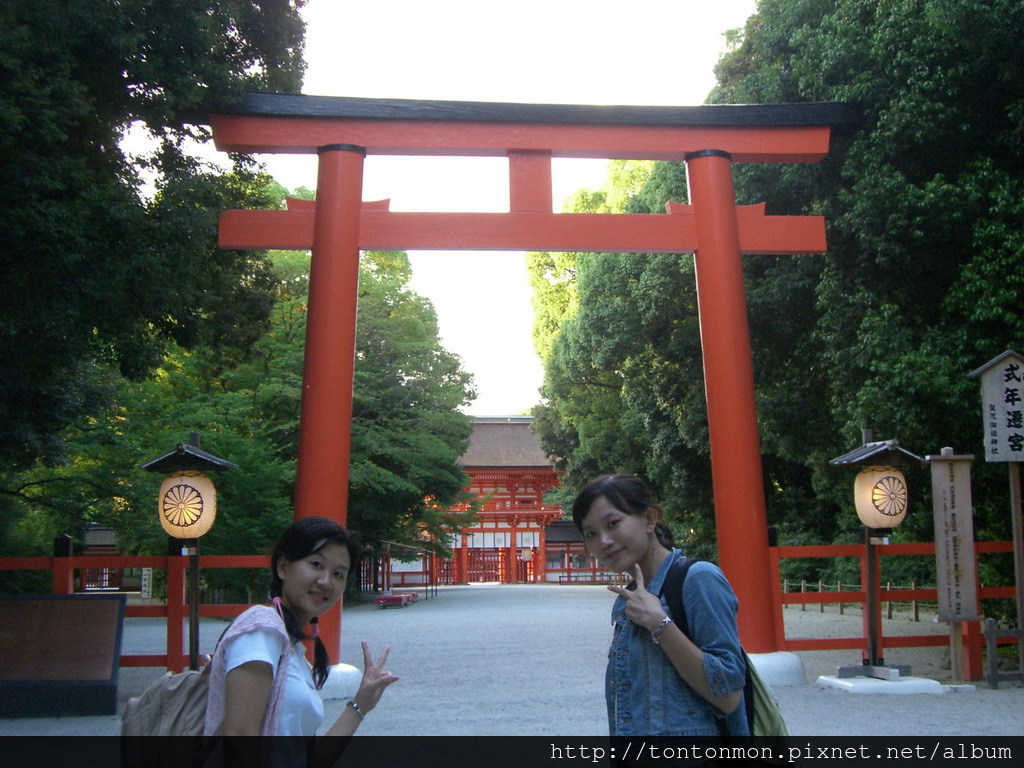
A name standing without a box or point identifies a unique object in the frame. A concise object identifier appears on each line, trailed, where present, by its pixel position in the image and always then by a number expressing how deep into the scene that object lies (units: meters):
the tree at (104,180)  6.54
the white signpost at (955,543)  7.66
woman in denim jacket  2.11
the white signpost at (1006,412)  7.58
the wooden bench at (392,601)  20.97
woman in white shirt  1.89
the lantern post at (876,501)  7.99
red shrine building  36.19
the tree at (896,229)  8.66
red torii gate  8.12
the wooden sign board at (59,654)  6.96
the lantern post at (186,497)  7.56
